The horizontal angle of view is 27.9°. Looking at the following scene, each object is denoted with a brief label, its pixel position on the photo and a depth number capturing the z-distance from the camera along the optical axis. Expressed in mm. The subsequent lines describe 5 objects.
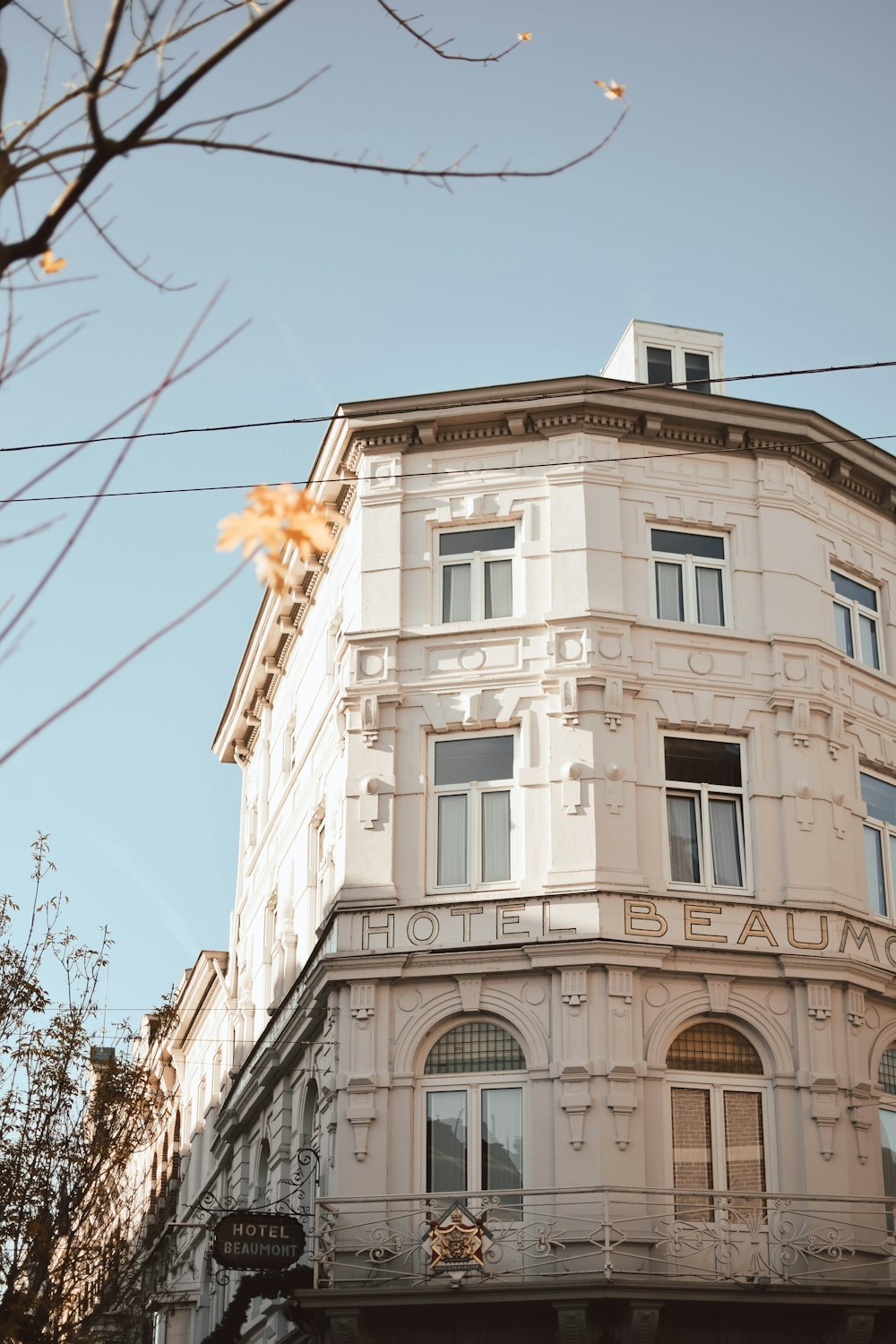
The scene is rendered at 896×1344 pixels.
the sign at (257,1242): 22266
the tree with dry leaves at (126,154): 6090
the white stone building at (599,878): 21984
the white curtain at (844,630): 27234
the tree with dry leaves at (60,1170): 27125
